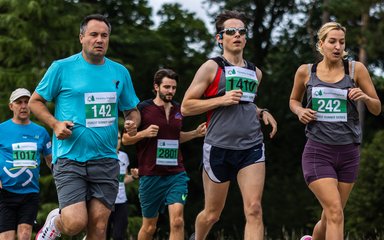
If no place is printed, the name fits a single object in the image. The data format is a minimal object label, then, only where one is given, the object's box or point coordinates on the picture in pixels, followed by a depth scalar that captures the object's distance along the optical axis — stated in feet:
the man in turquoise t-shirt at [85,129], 35.83
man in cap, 49.55
